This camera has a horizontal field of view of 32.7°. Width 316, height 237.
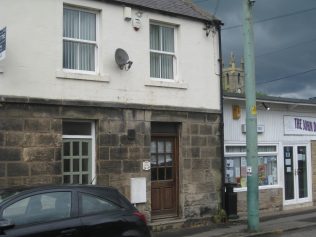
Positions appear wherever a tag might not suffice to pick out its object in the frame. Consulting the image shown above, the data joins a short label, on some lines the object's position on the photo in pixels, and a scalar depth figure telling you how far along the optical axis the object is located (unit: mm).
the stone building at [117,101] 11539
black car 7086
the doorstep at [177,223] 13500
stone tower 76656
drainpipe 15305
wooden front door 14102
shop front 16438
